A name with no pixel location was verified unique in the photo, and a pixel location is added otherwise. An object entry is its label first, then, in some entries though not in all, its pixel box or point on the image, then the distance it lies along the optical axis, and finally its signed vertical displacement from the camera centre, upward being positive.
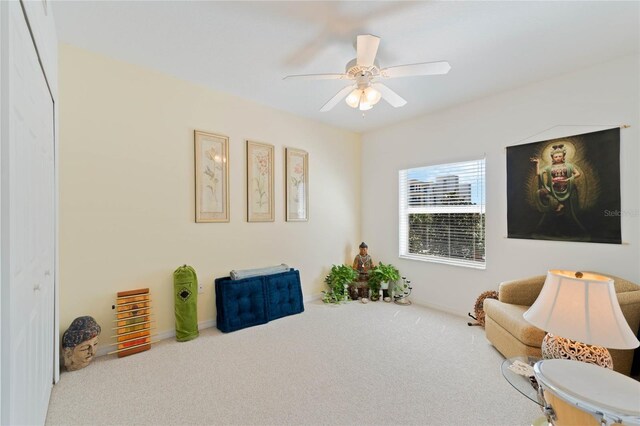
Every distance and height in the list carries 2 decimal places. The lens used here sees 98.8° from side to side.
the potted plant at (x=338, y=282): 4.19 -1.08
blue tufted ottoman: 3.13 -1.06
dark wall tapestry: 2.53 +0.24
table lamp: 1.30 -0.52
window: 3.54 +0.00
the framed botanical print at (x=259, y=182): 3.57 +0.42
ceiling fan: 1.96 +1.10
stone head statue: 2.23 -1.06
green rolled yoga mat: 2.83 -0.93
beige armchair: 2.02 -0.91
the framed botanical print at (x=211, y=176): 3.13 +0.44
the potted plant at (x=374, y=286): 4.30 -1.16
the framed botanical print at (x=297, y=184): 3.98 +0.43
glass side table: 1.49 -0.98
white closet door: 0.95 -0.07
